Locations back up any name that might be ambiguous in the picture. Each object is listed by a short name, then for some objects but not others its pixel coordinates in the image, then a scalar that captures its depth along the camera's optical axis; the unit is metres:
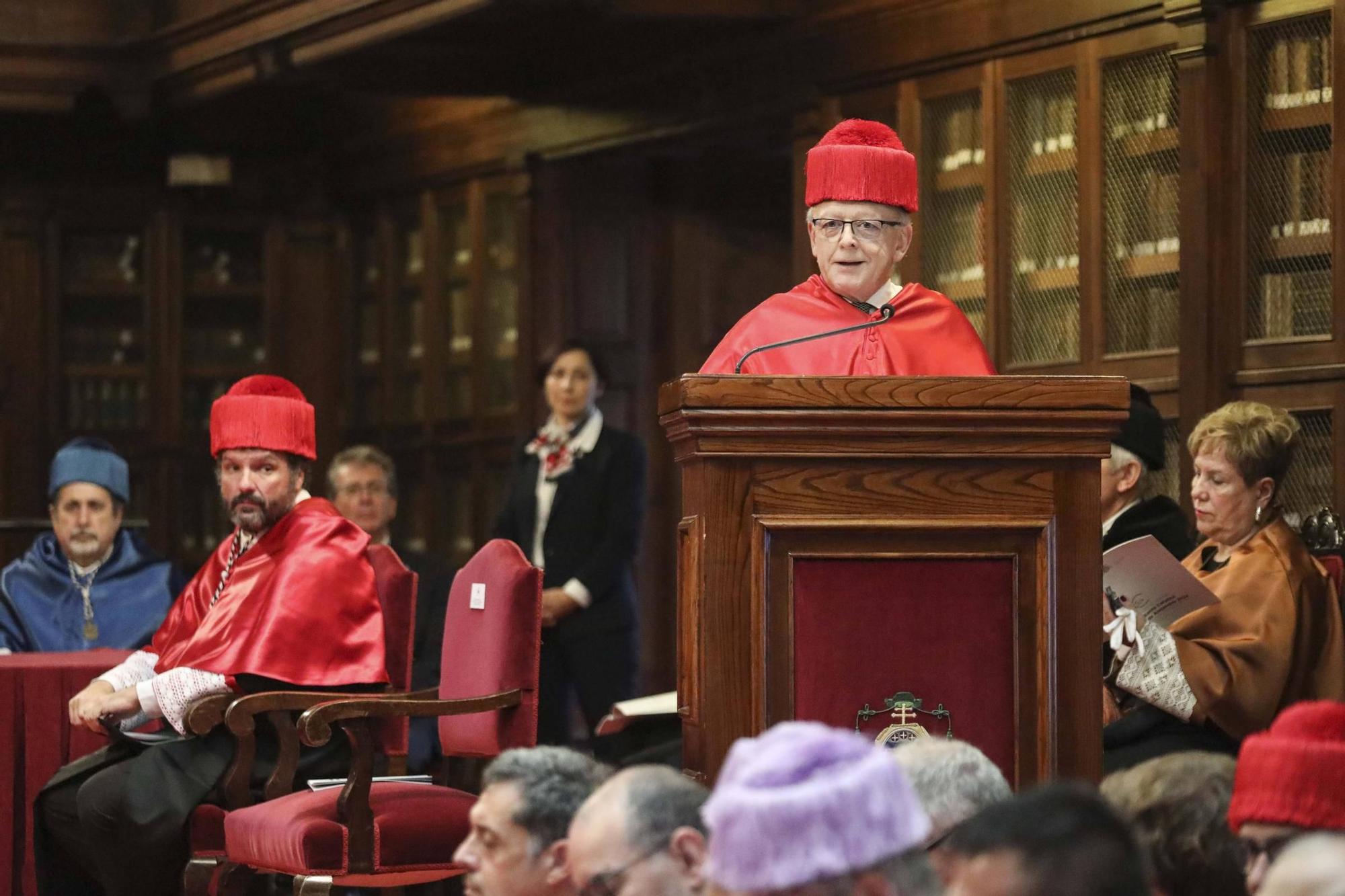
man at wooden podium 7.68
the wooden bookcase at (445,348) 19.03
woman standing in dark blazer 14.84
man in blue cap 13.46
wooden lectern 6.42
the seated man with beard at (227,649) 9.91
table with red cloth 10.87
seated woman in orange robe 8.97
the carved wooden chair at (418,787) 8.86
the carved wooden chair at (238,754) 9.52
